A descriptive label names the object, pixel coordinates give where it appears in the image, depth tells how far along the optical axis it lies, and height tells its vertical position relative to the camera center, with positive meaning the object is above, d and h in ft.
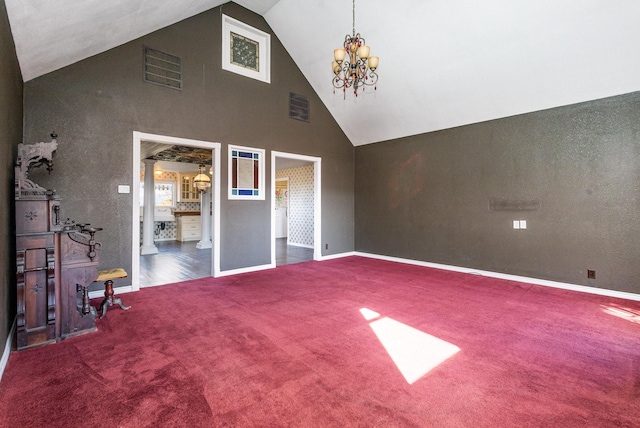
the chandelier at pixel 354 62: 10.93 +5.77
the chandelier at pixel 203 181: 27.53 +2.96
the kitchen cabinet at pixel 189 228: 32.50 -1.73
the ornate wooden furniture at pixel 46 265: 8.29 -1.58
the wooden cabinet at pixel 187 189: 36.27 +2.96
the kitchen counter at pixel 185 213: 32.91 -0.06
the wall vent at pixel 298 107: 19.85 +7.28
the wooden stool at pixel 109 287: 10.34 -2.74
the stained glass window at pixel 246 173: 17.10 +2.38
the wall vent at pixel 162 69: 14.16 +7.16
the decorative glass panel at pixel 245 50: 16.94 +9.92
